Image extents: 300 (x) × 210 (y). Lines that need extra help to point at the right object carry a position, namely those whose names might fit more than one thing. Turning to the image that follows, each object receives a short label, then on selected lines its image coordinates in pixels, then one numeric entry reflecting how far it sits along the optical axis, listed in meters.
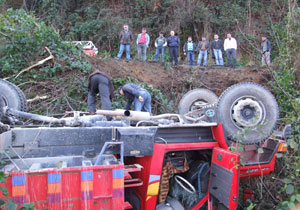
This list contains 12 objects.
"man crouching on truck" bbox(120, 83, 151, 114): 6.24
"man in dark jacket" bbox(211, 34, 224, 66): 12.59
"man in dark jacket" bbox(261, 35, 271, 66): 11.45
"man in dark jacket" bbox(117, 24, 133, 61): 11.39
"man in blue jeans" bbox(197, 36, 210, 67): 12.47
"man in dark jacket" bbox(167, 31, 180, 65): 11.72
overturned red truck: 2.34
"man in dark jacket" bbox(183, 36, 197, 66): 12.37
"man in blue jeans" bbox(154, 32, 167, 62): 12.33
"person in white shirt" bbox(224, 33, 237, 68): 12.51
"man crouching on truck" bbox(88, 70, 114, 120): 5.89
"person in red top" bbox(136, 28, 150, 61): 11.74
